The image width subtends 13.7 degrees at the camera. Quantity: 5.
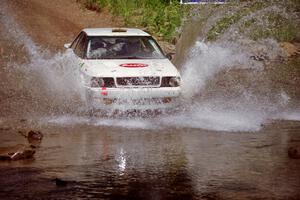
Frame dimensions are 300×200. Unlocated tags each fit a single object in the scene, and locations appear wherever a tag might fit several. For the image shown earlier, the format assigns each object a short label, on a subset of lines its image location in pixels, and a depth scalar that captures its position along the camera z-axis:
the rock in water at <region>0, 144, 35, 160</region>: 16.62
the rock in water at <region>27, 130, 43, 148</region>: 18.90
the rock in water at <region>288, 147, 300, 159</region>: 17.24
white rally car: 22.08
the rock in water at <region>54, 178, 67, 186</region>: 14.27
